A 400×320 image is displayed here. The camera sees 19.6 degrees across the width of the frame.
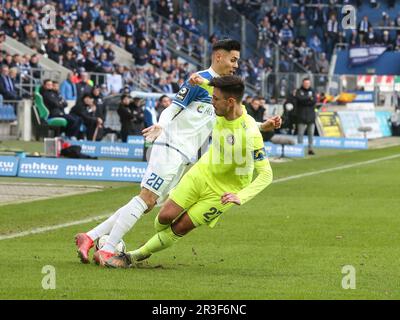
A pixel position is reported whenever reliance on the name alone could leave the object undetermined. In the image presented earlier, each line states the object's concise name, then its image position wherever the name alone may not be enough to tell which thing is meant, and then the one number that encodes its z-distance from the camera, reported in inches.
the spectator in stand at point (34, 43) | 1654.8
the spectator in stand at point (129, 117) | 1361.8
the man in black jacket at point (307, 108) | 1366.9
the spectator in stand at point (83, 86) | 1470.2
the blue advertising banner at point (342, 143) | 1509.6
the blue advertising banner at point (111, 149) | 1230.9
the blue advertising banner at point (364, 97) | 1923.0
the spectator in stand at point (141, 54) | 1895.9
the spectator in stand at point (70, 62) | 1646.2
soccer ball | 471.8
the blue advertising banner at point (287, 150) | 1288.8
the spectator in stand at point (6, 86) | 1409.9
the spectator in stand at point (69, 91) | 1493.6
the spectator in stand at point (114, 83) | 1647.9
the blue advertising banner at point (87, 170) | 948.0
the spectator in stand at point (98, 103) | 1382.9
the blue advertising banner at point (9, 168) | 968.3
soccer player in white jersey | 470.3
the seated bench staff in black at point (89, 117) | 1353.3
